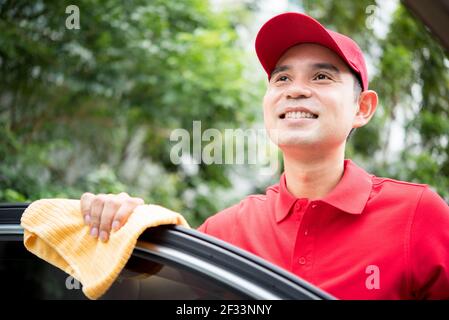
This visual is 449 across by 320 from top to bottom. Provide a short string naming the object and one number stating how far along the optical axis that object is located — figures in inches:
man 60.7
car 47.9
